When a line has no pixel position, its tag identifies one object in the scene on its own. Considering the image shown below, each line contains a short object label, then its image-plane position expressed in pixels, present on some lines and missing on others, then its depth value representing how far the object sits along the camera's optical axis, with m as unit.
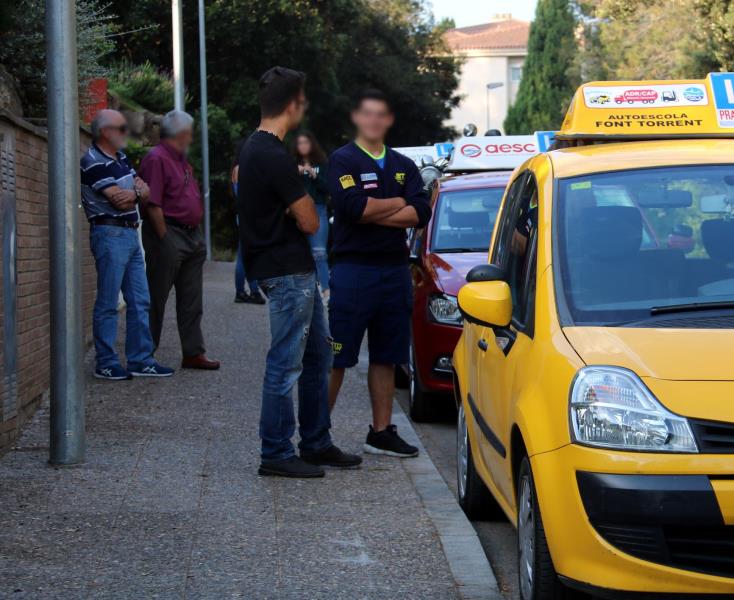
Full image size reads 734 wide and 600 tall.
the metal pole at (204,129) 27.11
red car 8.43
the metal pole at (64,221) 6.38
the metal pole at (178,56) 23.53
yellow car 3.75
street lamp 91.60
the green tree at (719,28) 31.45
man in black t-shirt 6.26
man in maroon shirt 9.57
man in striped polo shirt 9.06
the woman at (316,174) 14.44
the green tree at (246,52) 34.19
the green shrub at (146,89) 24.52
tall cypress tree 76.06
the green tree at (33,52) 11.31
